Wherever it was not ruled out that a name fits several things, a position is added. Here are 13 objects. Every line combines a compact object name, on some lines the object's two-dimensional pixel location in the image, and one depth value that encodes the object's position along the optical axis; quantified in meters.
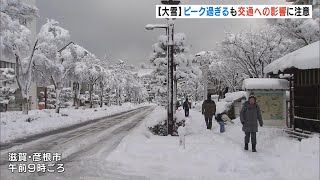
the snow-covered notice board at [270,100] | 12.08
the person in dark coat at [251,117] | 7.34
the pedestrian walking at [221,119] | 11.45
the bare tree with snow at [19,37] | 14.88
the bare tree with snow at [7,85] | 18.47
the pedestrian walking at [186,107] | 19.51
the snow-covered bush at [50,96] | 36.13
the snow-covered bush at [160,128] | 11.48
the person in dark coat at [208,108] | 11.82
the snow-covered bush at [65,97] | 38.38
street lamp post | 10.30
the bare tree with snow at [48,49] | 19.72
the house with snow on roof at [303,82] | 7.77
